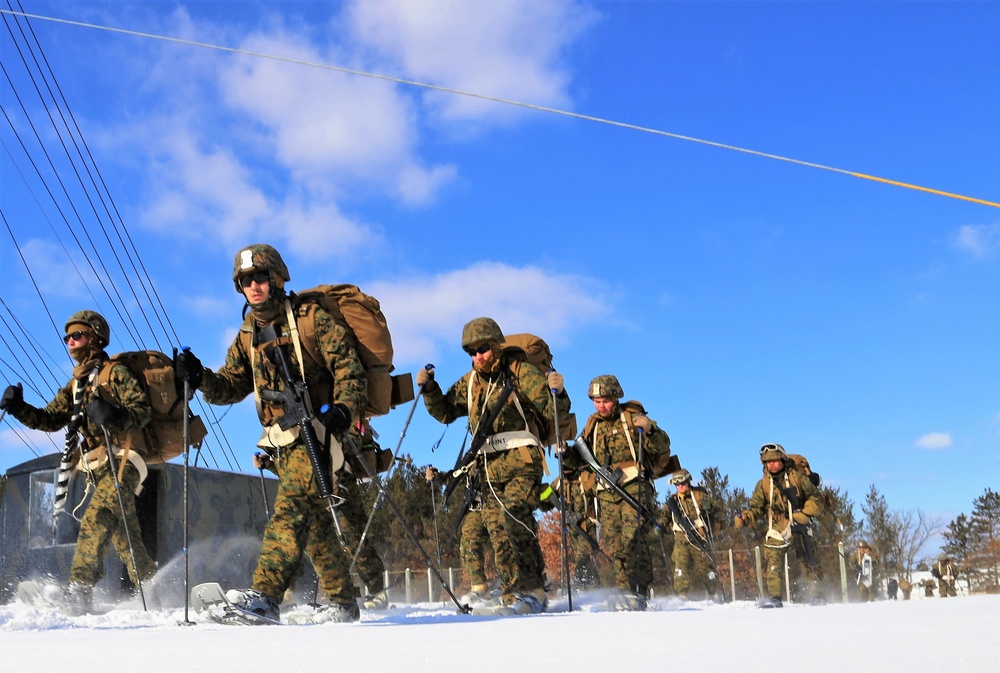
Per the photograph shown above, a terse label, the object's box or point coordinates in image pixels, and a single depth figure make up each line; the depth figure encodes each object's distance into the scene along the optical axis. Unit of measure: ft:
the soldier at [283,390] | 19.84
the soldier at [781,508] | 44.29
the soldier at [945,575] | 80.67
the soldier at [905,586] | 79.90
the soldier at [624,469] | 33.53
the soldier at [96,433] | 28.68
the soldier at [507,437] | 26.20
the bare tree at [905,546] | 112.78
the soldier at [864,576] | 62.85
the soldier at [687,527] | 59.21
